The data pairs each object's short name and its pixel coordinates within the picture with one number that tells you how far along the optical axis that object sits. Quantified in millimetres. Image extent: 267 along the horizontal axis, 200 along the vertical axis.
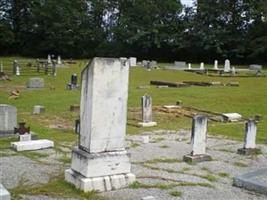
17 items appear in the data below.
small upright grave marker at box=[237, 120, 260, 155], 10165
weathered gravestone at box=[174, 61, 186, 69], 43478
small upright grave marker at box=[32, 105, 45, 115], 15433
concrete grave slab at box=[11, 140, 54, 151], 9469
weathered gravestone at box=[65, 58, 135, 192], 6914
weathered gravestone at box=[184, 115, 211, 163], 9266
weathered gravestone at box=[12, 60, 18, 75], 31953
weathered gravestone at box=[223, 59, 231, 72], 37497
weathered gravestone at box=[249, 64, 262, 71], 40672
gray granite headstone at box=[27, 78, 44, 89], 23250
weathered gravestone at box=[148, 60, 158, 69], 41094
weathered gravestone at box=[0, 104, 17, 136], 10969
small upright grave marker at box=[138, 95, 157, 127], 13797
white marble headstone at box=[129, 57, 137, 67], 42231
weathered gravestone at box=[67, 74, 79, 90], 22905
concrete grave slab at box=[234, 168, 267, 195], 7258
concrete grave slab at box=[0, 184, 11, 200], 4504
